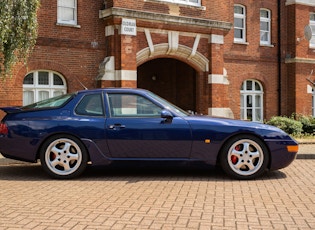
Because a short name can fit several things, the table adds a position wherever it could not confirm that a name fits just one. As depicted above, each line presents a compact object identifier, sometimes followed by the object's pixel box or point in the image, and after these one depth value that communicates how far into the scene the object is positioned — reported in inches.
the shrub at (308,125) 725.6
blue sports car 289.9
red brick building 579.5
